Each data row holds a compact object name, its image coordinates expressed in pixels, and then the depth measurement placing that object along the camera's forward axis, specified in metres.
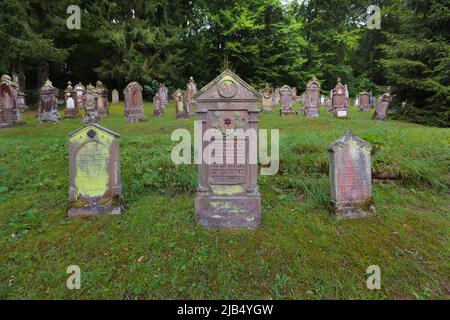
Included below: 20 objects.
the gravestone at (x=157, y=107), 14.70
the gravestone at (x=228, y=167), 4.41
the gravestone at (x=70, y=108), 14.22
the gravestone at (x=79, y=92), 16.73
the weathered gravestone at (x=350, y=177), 4.61
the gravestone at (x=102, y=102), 15.09
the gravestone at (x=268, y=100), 16.12
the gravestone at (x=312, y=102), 14.36
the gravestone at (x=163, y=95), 18.98
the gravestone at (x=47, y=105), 12.26
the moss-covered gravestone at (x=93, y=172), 4.70
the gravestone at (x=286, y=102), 14.71
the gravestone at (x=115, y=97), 23.88
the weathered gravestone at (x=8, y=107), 11.73
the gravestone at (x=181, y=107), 13.15
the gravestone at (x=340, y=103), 14.13
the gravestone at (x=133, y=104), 13.16
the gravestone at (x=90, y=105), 13.08
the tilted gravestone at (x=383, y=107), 14.04
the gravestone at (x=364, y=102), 18.27
